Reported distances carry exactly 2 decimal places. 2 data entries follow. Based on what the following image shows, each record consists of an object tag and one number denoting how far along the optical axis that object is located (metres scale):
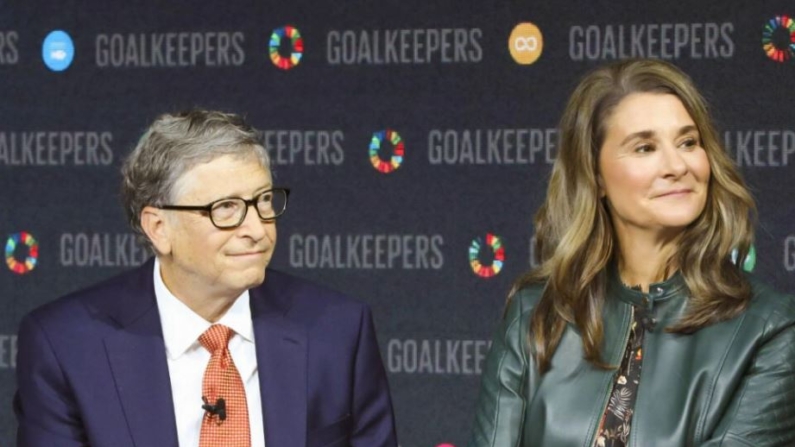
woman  5.40
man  5.62
